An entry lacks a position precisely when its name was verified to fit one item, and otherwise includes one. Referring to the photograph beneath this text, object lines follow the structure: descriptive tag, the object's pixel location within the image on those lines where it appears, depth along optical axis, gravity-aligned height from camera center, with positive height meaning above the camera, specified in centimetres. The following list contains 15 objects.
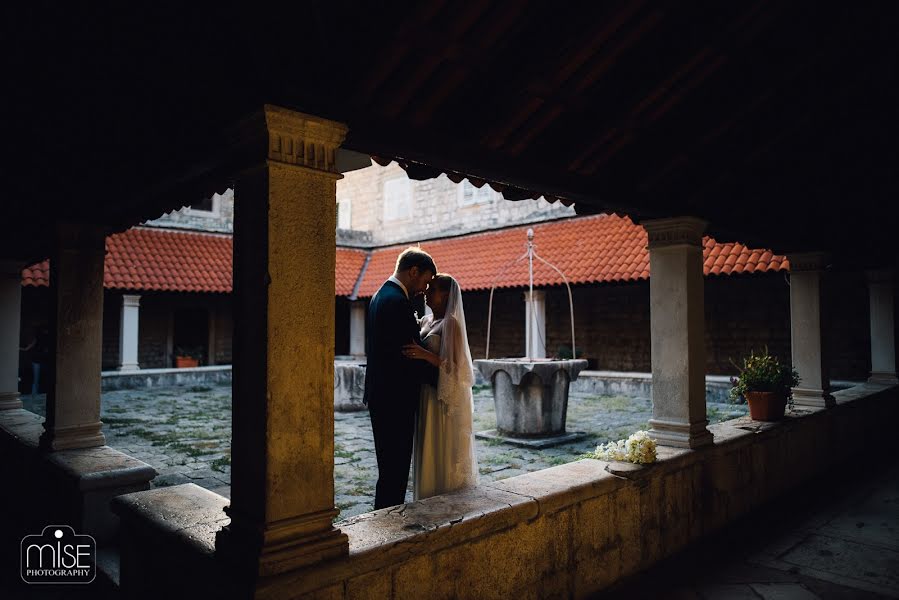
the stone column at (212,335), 1686 -22
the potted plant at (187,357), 1584 -82
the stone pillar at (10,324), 640 +4
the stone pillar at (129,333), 1295 -12
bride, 334 -52
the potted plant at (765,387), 521 -56
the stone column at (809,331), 607 -5
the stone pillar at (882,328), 827 -3
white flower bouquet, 362 -79
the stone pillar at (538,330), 1228 -6
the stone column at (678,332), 404 -4
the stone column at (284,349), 207 -8
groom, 328 -36
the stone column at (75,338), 411 -8
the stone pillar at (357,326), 1688 +3
